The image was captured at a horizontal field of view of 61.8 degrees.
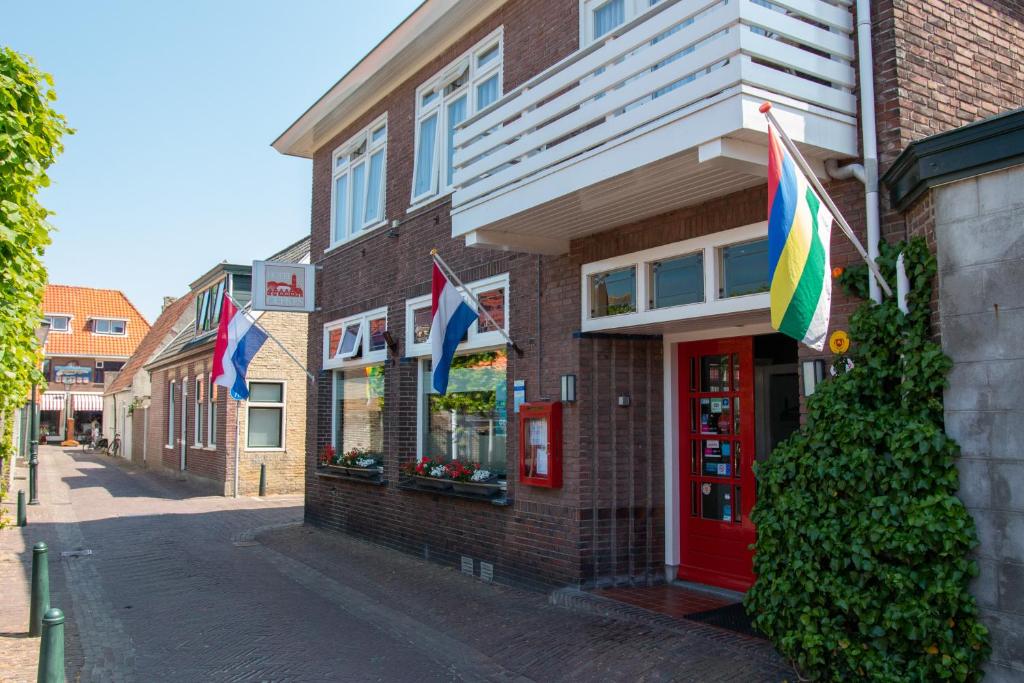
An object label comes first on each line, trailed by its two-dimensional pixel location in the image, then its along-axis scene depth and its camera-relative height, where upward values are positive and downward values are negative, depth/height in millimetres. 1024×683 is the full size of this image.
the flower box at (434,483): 10086 -910
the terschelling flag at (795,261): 4727 +808
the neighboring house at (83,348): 51812 +3839
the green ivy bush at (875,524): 4695 -688
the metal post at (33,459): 17750 -1018
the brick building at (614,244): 5789 +1563
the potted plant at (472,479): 9328 -804
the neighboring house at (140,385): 32203 +1026
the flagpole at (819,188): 4930 +1256
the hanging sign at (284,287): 13461 +1964
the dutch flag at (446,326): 8562 +828
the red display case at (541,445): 8320 -369
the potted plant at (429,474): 10188 -807
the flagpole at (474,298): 8797 +1142
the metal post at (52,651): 4828 -1367
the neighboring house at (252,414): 20234 -122
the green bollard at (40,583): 7055 -1433
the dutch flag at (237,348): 13859 +983
